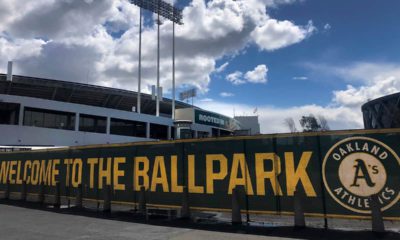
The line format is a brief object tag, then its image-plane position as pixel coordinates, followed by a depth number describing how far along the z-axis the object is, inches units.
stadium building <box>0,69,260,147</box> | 1797.5
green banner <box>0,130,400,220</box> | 357.4
